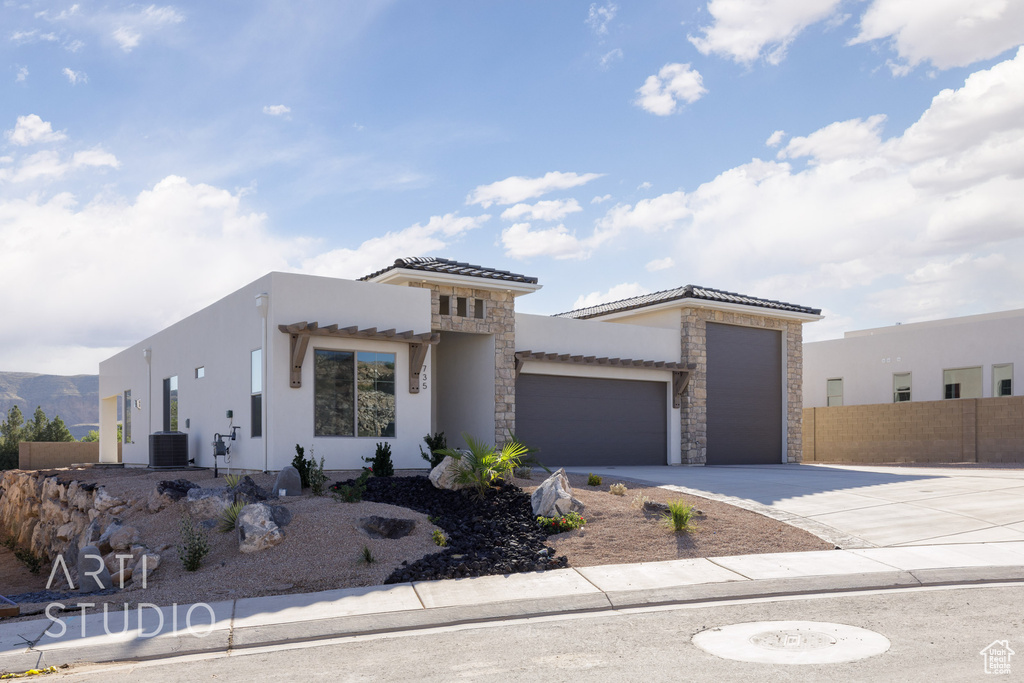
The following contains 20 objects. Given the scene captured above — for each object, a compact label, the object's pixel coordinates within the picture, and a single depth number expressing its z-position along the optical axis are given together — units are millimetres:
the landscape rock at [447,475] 14102
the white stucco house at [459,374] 16875
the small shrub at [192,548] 10102
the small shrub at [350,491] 12748
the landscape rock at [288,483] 14016
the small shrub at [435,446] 17420
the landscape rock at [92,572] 10523
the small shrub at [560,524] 11438
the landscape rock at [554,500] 11859
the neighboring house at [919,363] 28219
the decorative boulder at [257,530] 10414
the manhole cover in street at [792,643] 6254
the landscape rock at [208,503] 12344
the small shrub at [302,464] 14609
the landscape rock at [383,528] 10930
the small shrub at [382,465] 16109
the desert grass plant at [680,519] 11234
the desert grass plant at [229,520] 11320
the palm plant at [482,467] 13492
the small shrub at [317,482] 13938
